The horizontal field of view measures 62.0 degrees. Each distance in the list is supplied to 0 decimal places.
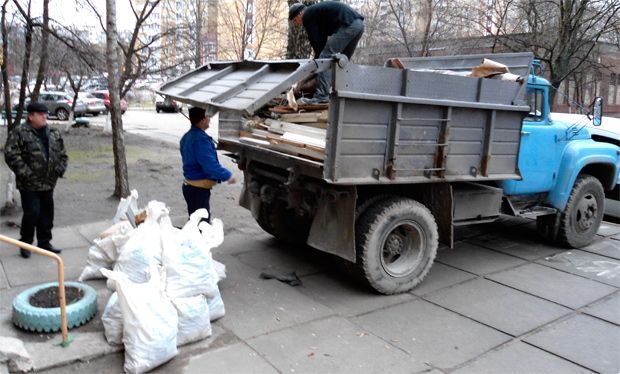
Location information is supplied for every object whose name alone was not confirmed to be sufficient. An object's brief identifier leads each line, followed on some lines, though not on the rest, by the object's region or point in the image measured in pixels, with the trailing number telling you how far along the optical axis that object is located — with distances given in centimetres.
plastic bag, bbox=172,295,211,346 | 367
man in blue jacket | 496
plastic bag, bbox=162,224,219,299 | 374
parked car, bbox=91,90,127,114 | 3391
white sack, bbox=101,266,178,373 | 333
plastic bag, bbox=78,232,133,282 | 475
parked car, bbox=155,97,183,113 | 3841
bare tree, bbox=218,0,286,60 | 1698
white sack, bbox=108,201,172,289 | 402
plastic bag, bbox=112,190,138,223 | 516
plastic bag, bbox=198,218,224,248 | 432
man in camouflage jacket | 522
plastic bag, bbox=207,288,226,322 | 408
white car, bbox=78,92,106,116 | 3117
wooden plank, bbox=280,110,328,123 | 473
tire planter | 366
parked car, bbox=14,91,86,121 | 2803
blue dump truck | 436
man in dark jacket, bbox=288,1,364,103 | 558
